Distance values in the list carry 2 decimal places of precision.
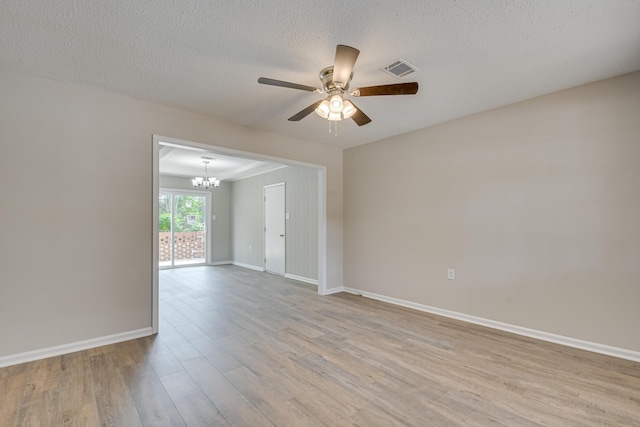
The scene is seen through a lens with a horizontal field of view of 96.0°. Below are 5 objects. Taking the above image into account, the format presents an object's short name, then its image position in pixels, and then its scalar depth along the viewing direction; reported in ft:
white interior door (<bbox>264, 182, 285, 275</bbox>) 21.04
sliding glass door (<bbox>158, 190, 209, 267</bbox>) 24.21
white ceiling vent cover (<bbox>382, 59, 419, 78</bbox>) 7.62
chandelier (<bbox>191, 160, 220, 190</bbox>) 22.54
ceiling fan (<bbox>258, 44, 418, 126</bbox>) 6.28
